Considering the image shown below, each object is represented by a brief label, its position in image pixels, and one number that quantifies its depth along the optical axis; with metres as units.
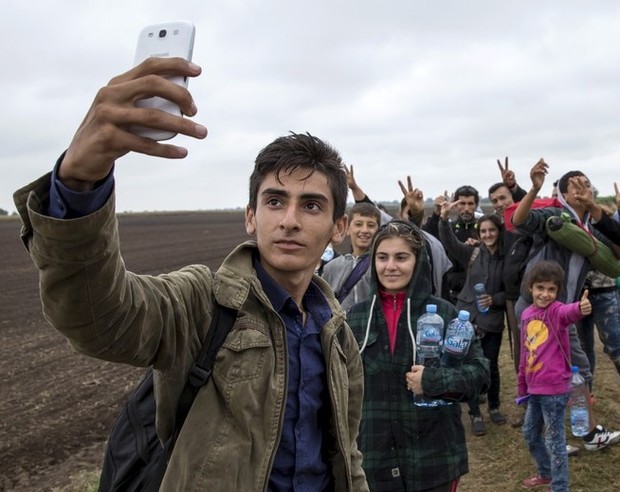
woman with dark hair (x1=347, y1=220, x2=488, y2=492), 2.88
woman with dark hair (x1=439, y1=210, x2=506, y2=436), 5.73
